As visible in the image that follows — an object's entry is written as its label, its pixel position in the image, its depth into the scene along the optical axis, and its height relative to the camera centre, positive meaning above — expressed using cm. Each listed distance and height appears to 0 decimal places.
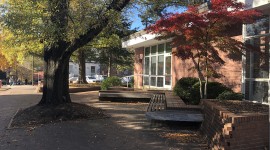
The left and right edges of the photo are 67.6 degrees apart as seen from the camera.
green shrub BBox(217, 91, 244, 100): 604 -53
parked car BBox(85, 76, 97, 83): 3119 -23
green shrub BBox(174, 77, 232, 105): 721 -42
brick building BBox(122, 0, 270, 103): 644 +50
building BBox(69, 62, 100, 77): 4574 +194
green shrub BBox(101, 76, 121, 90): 1245 -27
